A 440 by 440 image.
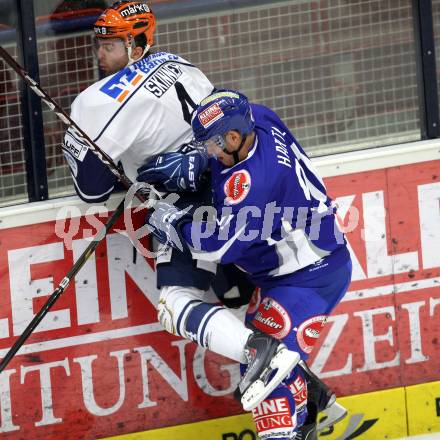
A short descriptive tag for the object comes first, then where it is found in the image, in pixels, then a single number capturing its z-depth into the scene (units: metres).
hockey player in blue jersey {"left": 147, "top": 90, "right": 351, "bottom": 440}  8.30
